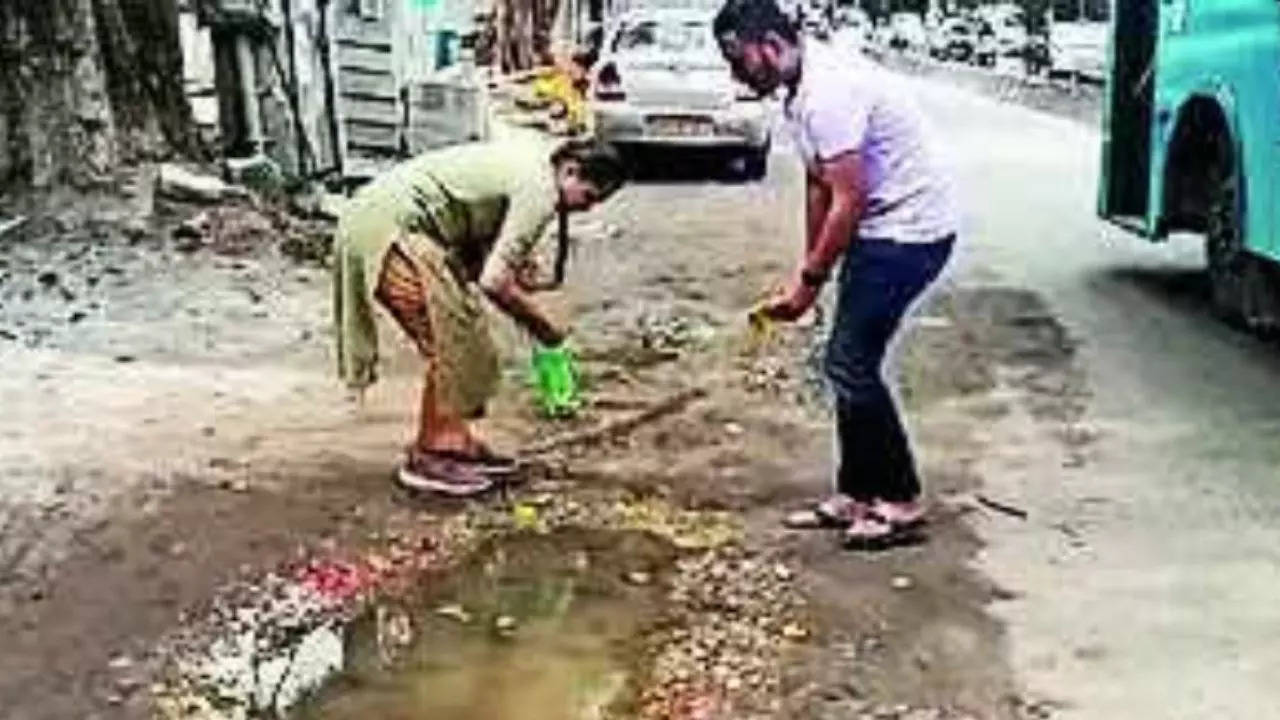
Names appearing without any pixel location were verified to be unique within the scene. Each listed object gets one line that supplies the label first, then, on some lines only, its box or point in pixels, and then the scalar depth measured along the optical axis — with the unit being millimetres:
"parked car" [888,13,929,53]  58250
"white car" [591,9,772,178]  22781
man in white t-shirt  7297
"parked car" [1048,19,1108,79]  39062
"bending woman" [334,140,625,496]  7953
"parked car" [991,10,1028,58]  48688
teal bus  11117
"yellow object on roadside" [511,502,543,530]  7965
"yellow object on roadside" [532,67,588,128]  24609
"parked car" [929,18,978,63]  52938
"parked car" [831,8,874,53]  64062
